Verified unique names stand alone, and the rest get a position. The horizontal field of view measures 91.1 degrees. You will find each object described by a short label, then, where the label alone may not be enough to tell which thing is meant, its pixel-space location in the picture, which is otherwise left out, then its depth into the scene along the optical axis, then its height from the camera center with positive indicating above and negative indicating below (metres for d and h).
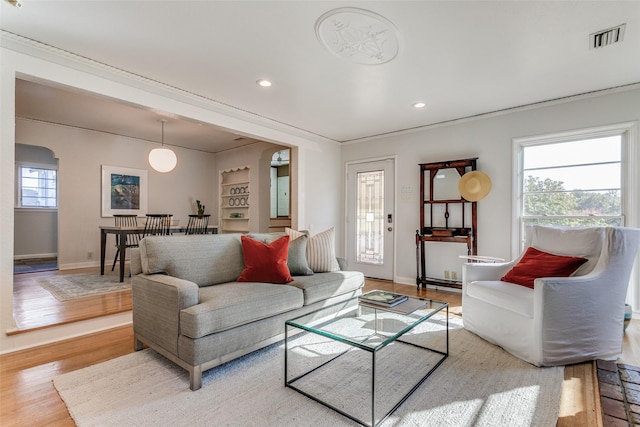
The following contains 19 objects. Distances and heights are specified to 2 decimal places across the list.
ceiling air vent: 2.26 +1.32
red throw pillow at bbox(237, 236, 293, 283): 2.64 -0.42
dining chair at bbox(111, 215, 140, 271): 5.77 -0.16
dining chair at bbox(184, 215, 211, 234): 4.87 -0.25
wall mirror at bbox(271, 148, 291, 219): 8.33 +0.65
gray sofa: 1.89 -0.61
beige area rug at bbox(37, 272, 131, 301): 3.56 -0.93
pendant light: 4.70 +0.80
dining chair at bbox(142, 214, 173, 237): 4.33 -0.19
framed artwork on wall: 5.75 +0.41
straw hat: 3.92 +0.35
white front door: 5.04 -0.07
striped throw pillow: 3.18 -0.40
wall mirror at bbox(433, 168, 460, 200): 4.35 +0.41
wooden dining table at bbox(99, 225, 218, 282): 4.14 -0.28
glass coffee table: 1.73 -1.05
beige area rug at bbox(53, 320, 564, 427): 1.59 -1.05
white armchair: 2.12 -0.67
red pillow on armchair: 2.41 -0.43
